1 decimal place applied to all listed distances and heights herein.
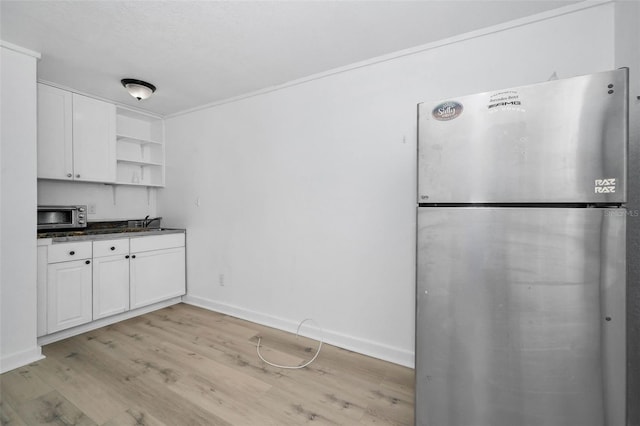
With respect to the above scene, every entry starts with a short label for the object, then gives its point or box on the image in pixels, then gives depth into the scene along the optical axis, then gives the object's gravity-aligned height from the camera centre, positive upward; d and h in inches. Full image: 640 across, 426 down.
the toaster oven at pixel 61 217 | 100.0 -2.0
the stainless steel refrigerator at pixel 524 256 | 38.8 -6.9
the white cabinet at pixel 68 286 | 92.4 -26.3
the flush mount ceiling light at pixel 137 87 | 99.7 +46.0
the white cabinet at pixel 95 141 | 101.9 +30.9
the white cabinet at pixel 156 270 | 115.6 -25.9
